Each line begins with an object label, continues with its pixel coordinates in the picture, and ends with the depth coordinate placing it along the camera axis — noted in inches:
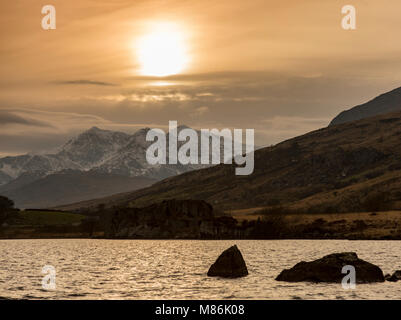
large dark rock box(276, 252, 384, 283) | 3095.5
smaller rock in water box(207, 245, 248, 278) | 3410.4
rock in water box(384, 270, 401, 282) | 3238.2
